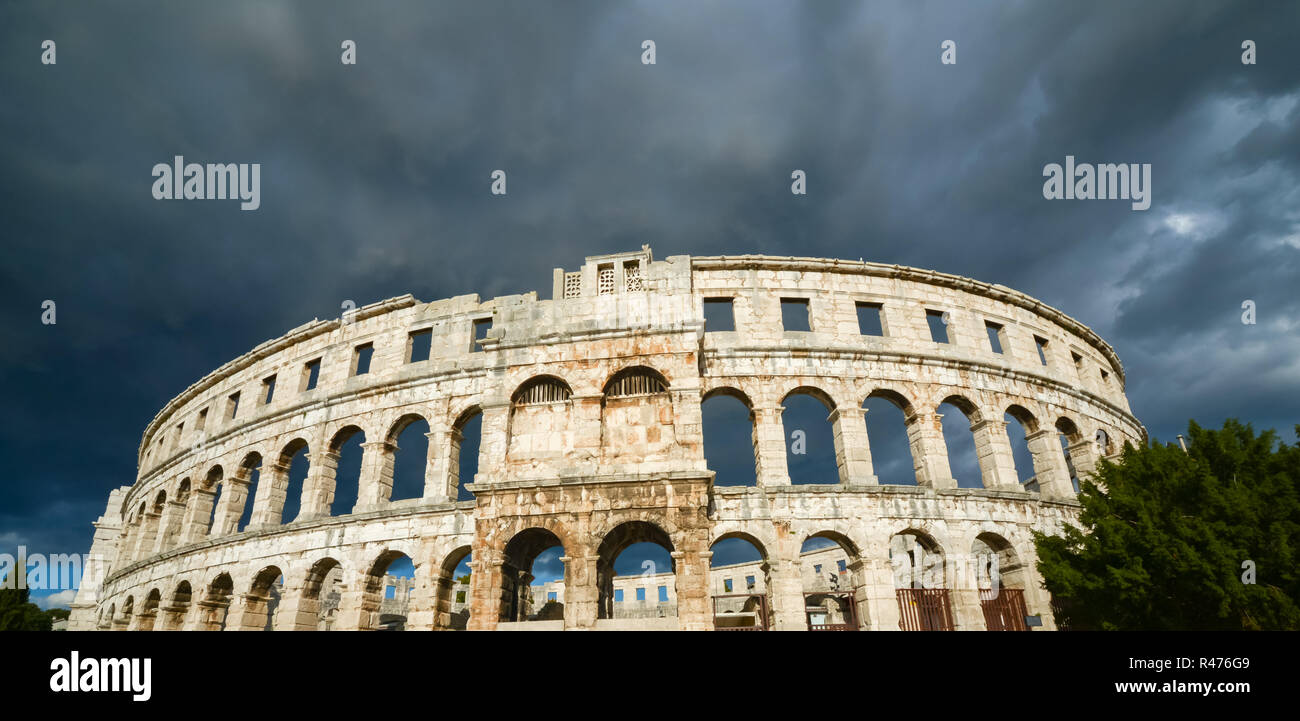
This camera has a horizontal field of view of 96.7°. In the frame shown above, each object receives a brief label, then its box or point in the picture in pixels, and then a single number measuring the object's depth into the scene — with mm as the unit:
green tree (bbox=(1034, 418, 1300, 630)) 12531
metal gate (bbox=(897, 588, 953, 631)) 16844
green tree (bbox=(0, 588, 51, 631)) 28519
